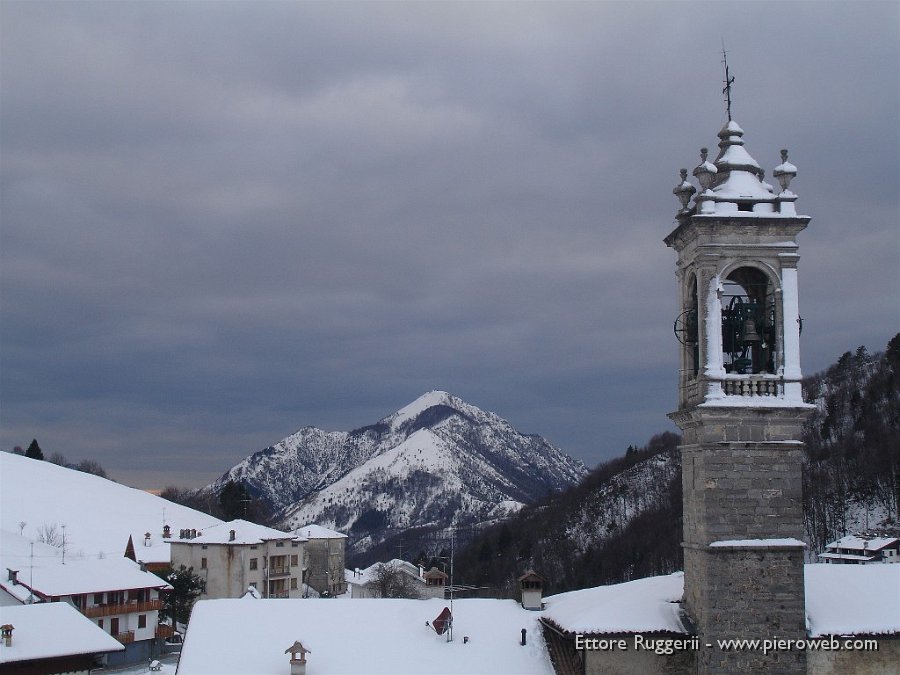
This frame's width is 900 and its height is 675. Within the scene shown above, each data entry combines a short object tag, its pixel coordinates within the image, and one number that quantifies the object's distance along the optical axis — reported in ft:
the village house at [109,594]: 191.11
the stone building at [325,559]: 335.26
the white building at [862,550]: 257.96
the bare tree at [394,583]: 293.74
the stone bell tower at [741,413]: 76.64
